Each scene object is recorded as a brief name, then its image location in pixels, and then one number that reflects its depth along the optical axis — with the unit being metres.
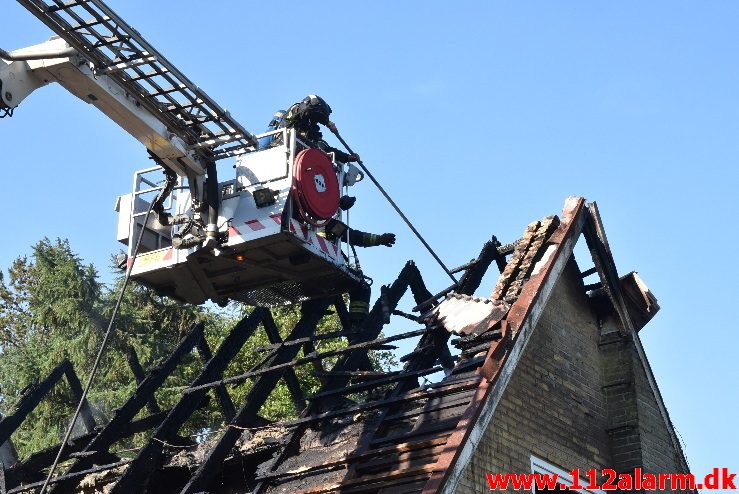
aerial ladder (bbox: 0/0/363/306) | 12.20
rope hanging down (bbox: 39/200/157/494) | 12.13
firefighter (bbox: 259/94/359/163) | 15.90
